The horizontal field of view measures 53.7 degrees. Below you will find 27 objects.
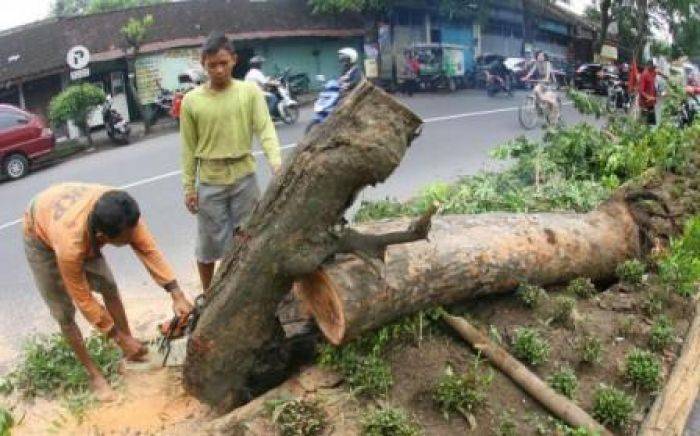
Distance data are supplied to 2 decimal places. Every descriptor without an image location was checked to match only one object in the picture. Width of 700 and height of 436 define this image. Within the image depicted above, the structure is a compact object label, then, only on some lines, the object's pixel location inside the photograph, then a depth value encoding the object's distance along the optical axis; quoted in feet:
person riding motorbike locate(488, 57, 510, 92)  67.05
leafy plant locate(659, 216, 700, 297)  17.62
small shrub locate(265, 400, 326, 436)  12.03
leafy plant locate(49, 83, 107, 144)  50.93
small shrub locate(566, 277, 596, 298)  17.39
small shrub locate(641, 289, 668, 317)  16.85
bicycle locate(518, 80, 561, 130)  45.91
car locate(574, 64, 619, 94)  67.26
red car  44.34
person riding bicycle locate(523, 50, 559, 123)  44.21
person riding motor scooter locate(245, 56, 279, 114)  48.42
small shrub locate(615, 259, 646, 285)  17.85
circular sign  52.95
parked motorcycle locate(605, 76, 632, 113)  53.62
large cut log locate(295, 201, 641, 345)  12.97
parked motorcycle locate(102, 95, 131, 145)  51.96
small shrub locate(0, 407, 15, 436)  8.00
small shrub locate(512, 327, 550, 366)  14.52
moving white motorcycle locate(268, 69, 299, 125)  50.08
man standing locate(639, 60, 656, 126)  44.03
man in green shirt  15.76
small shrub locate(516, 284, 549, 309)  16.21
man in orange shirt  13.01
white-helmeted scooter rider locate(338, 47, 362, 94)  34.04
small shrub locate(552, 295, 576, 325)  16.03
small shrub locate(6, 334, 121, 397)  14.97
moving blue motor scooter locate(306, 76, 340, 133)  35.76
